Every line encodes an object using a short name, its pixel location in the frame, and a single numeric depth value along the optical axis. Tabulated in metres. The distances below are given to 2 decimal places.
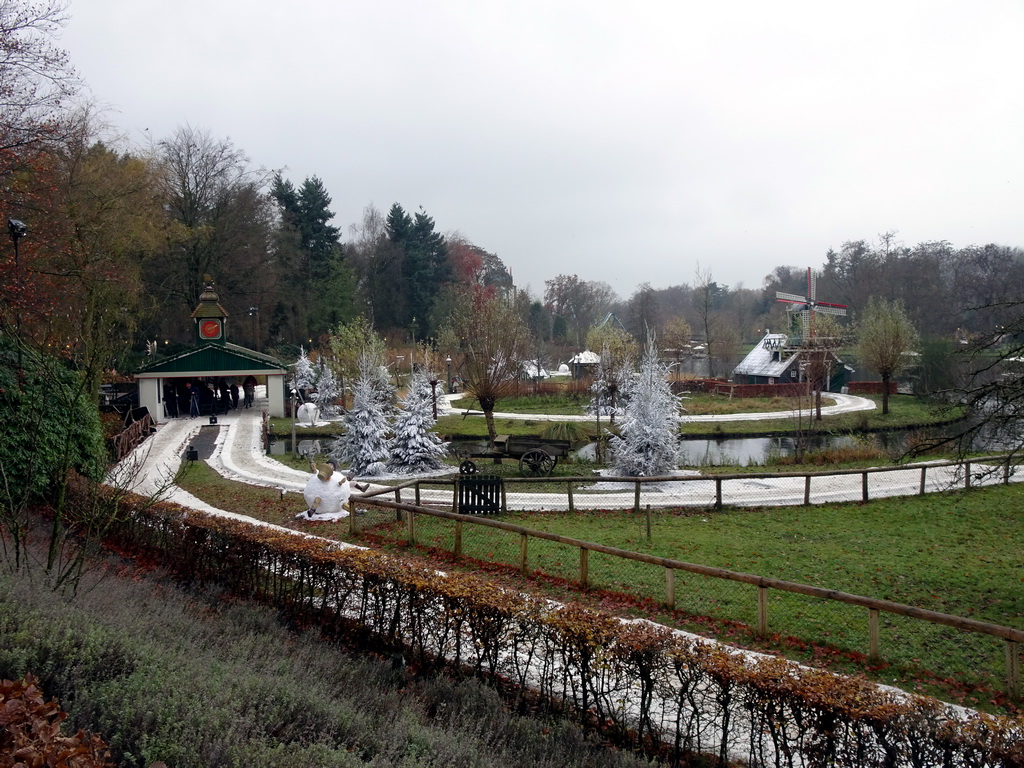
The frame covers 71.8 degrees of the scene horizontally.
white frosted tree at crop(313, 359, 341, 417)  35.69
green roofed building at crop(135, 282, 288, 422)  32.78
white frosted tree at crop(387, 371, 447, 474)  20.22
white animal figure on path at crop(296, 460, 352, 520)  12.98
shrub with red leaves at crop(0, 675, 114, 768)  3.17
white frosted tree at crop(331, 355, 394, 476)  20.48
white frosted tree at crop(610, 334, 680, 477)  18.95
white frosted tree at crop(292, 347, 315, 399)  42.65
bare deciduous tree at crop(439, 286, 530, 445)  22.94
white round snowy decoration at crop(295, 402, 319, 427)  30.64
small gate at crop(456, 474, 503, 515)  13.69
